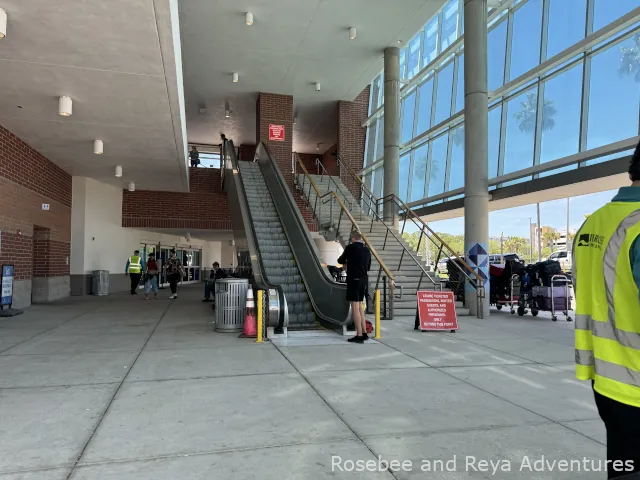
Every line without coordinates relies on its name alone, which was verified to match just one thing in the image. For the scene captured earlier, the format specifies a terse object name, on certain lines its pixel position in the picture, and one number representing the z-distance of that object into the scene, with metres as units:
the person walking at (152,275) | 15.57
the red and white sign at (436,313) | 8.68
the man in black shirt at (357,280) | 7.26
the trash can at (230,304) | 8.37
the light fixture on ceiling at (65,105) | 8.76
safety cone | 7.74
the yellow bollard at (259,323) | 7.37
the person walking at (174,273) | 15.59
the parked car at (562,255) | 26.42
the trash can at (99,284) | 16.92
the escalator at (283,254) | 8.52
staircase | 11.38
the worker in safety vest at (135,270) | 17.09
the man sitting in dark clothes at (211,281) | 14.40
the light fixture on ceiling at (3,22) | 5.88
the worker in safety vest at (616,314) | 1.67
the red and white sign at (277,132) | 19.02
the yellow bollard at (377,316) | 7.74
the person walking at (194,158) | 21.16
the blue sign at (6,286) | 10.32
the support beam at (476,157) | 11.46
